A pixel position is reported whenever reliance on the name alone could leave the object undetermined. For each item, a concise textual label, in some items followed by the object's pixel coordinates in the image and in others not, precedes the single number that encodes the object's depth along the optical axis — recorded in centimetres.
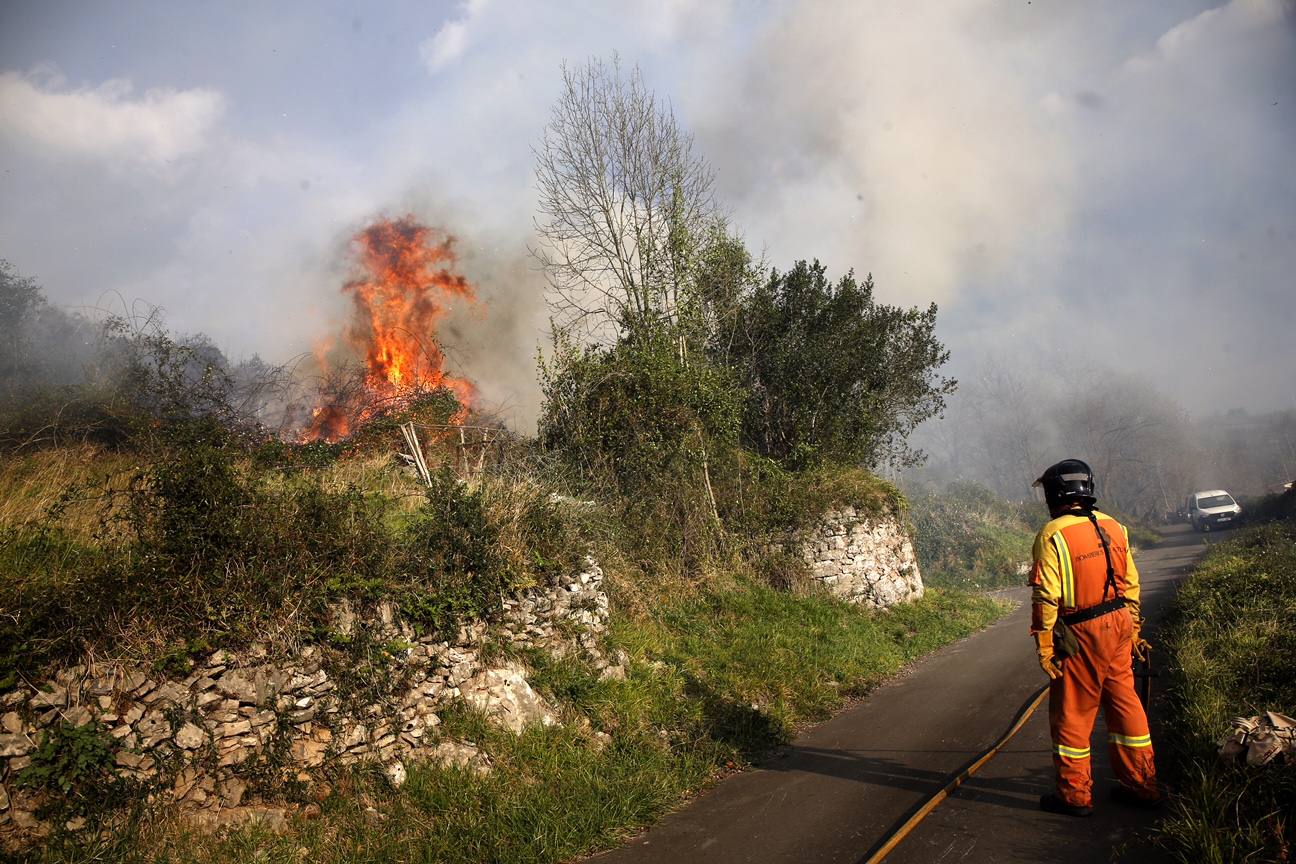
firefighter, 478
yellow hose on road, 470
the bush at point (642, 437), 1298
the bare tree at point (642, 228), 1695
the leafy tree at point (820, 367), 1933
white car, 3291
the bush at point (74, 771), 454
